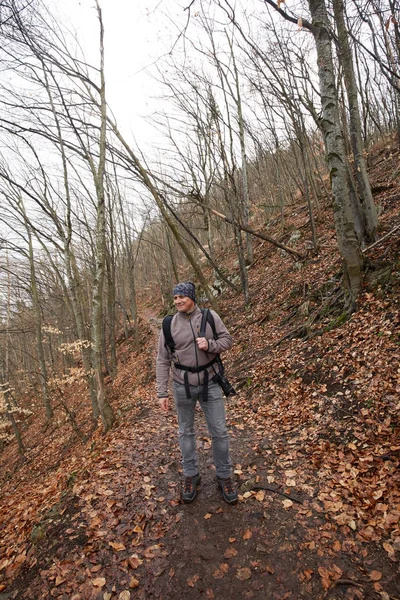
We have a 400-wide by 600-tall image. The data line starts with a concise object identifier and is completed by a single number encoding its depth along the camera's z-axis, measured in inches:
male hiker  125.0
